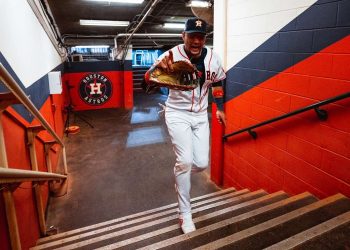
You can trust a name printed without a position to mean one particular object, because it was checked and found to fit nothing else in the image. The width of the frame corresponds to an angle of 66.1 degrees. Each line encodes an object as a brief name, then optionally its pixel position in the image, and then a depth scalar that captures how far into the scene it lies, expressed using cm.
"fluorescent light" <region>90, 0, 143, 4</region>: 622
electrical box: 516
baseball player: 238
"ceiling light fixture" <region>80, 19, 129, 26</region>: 841
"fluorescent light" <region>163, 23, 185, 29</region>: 927
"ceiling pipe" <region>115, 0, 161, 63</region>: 620
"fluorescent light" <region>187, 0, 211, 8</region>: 559
